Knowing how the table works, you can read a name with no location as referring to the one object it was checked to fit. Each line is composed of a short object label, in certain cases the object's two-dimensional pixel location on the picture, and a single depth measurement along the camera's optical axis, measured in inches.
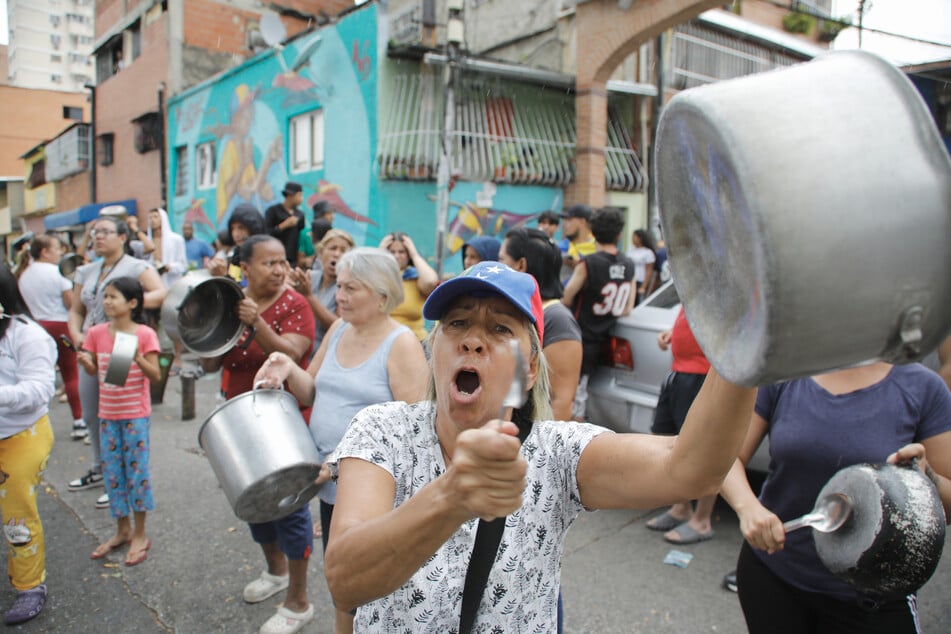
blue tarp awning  821.5
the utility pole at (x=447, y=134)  404.8
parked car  173.8
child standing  153.1
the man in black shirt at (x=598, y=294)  186.7
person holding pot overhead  47.5
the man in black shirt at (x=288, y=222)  283.0
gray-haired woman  108.0
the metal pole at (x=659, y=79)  486.3
